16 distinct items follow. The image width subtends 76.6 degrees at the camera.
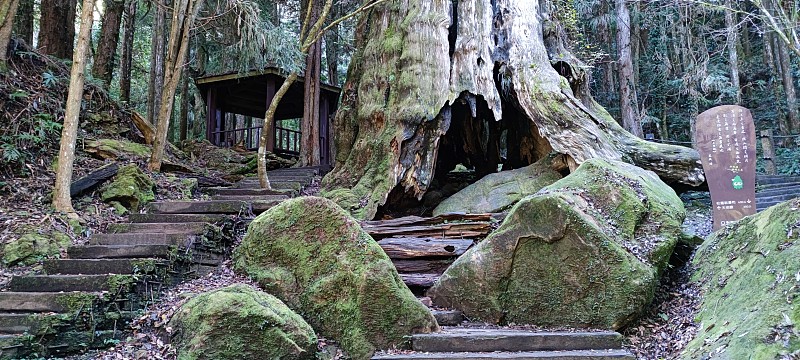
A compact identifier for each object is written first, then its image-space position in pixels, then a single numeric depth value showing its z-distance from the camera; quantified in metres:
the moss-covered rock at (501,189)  9.00
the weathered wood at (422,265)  7.03
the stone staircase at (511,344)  4.38
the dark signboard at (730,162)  7.01
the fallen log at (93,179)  7.45
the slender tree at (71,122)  6.92
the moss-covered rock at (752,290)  3.22
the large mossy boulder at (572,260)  4.93
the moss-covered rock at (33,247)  5.95
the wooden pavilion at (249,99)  15.45
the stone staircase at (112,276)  4.57
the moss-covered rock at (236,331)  4.10
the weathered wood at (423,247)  7.11
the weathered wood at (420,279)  6.37
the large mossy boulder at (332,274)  4.72
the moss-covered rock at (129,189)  7.62
